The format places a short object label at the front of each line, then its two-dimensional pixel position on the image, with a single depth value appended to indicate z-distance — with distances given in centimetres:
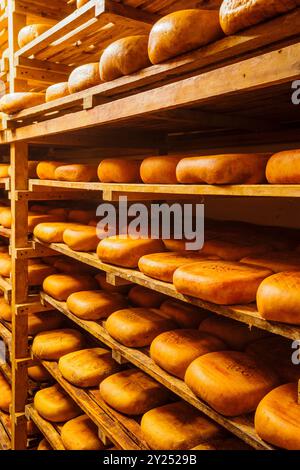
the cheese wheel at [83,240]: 234
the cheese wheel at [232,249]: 178
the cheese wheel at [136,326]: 198
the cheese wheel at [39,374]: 307
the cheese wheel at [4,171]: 322
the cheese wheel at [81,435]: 234
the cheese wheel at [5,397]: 344
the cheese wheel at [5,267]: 332
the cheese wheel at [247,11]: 106
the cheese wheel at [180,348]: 168
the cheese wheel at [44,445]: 288
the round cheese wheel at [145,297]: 240
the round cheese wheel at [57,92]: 217
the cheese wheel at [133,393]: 200
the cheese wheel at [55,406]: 262
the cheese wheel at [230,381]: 140
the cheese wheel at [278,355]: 159
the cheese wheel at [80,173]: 231
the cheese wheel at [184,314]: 211
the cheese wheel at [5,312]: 345
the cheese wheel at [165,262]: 170
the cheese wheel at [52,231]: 262
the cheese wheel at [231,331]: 184
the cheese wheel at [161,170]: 176
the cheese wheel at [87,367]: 234
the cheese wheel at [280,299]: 118
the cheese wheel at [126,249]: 197
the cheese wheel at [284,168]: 123
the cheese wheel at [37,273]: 301
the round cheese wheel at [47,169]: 263
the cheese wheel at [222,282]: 139
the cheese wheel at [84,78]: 190
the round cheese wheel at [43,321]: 306
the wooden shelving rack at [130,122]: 123
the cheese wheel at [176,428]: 168
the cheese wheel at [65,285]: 268
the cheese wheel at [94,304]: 235
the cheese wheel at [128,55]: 157
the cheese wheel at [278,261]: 151
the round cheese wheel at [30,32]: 256
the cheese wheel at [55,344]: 272
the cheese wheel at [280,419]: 118
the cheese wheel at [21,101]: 250
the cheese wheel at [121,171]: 204
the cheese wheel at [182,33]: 130
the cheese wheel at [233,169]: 140
